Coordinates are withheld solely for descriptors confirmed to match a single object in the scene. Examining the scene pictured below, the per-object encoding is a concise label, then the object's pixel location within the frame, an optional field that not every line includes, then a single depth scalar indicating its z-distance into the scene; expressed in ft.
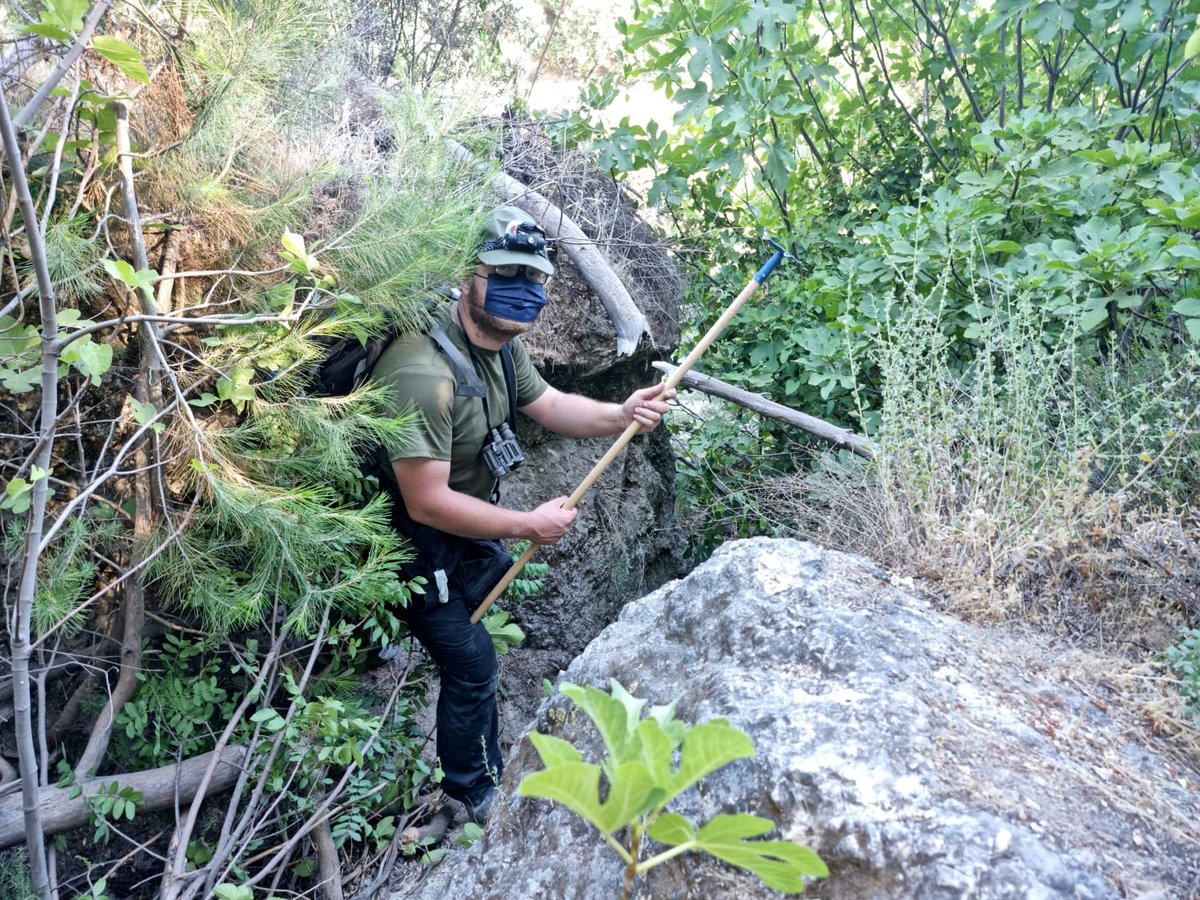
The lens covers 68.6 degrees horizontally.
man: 9.94
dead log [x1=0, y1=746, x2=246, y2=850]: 8.93
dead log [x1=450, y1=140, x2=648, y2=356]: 14.57
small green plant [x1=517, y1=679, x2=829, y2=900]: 3.99
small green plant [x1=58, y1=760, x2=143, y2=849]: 8.98
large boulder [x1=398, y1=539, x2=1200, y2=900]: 5.65
